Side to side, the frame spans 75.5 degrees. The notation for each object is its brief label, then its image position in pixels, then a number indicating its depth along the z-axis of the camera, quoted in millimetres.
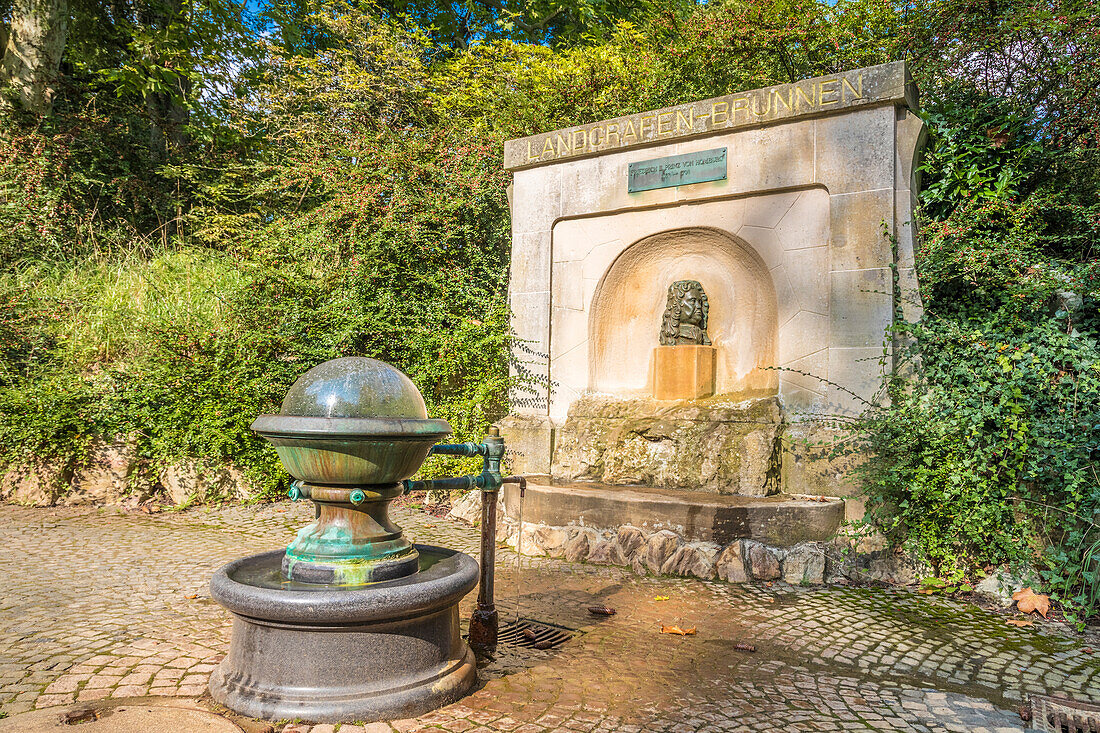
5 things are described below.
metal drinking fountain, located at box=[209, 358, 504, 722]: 2639
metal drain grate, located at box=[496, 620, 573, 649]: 3678
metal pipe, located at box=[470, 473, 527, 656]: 3494
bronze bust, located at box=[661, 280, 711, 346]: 6793
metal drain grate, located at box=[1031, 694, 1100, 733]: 2789
